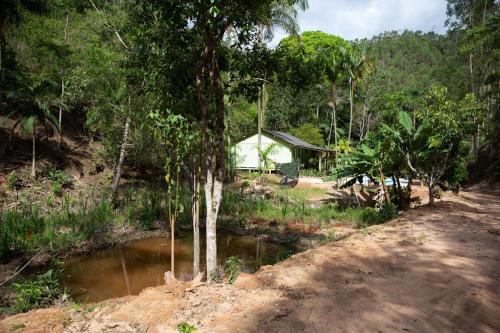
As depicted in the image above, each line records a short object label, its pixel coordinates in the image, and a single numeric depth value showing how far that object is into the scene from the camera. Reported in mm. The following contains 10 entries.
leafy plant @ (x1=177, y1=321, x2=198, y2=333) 3711
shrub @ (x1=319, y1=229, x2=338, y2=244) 10834
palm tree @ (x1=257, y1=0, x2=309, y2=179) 21316
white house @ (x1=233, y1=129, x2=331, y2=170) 30609
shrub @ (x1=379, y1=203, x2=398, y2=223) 12305
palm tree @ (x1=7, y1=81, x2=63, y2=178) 16188
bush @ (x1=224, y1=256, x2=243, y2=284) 6107
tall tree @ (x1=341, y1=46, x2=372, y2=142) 26641
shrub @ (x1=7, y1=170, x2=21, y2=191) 14852
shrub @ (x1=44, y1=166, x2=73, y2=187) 16797
